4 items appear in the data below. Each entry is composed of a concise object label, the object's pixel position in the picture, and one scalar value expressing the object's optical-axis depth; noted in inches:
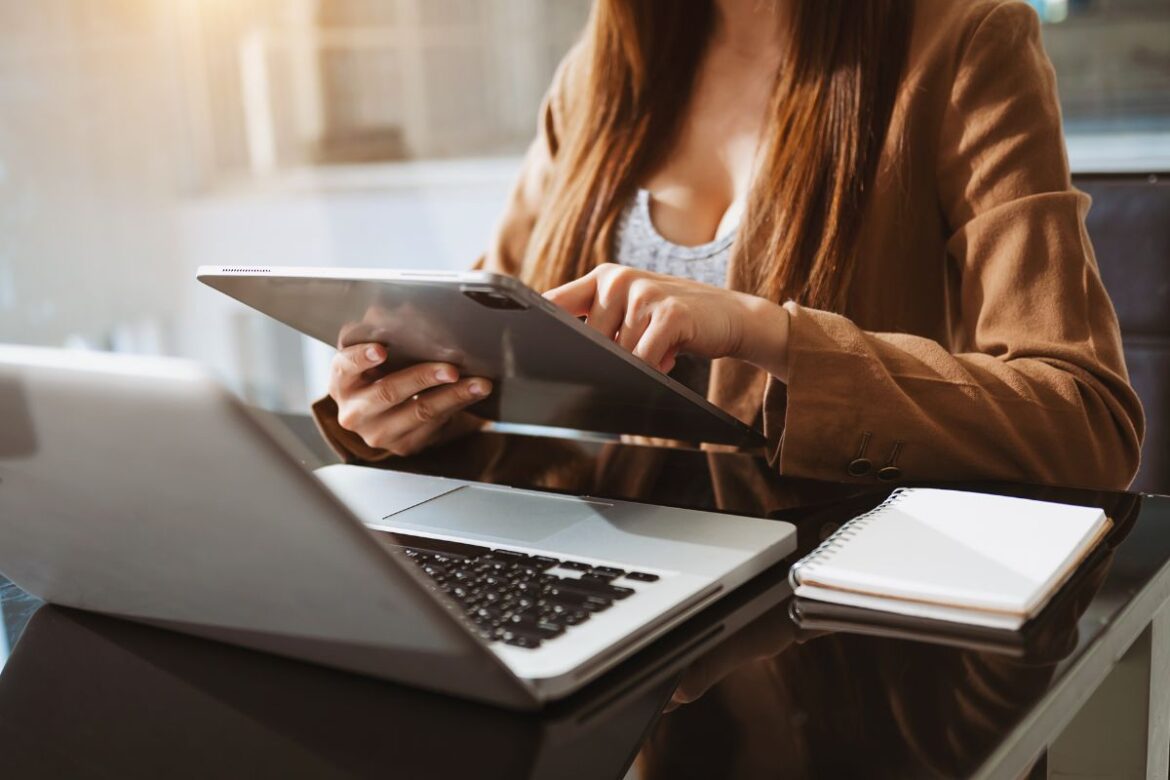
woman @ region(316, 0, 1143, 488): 31.0
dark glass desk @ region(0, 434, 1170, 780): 16.7
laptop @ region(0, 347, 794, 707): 15.2
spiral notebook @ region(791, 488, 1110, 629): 20.9
